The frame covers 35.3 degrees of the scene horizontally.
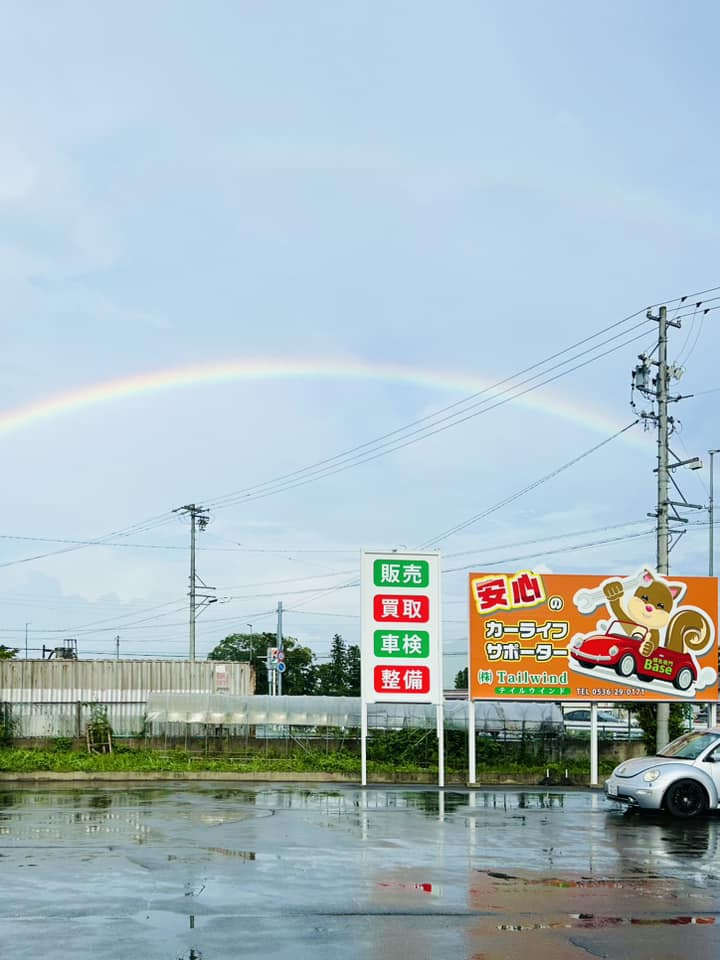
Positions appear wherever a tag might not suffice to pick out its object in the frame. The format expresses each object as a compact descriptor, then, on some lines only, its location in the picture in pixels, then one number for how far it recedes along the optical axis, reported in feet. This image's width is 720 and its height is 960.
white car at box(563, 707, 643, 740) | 118.11
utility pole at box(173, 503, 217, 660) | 222.89
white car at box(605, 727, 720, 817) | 61.98
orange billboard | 88.79
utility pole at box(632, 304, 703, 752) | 102.37
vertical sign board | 87.45
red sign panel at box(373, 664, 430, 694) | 87.40
